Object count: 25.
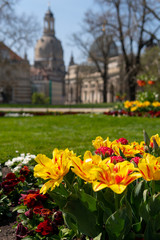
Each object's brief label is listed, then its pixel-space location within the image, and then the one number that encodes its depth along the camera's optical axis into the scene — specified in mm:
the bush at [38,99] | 49094
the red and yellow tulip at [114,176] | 1360
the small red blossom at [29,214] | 2209
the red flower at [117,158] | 1770
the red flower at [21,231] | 2090
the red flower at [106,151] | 2002
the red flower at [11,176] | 2953
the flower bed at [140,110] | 11112
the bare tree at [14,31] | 22044
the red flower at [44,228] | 1935
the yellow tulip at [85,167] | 1508
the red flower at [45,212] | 2126
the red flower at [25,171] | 3147
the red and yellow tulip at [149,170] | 1448
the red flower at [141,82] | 13305
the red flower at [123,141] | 2459
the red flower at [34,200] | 2268
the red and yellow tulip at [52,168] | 1585
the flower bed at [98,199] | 1454
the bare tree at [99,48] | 30031
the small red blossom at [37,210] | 2168
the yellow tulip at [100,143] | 2285
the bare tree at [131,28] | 17516
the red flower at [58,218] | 2138
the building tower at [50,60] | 87062
